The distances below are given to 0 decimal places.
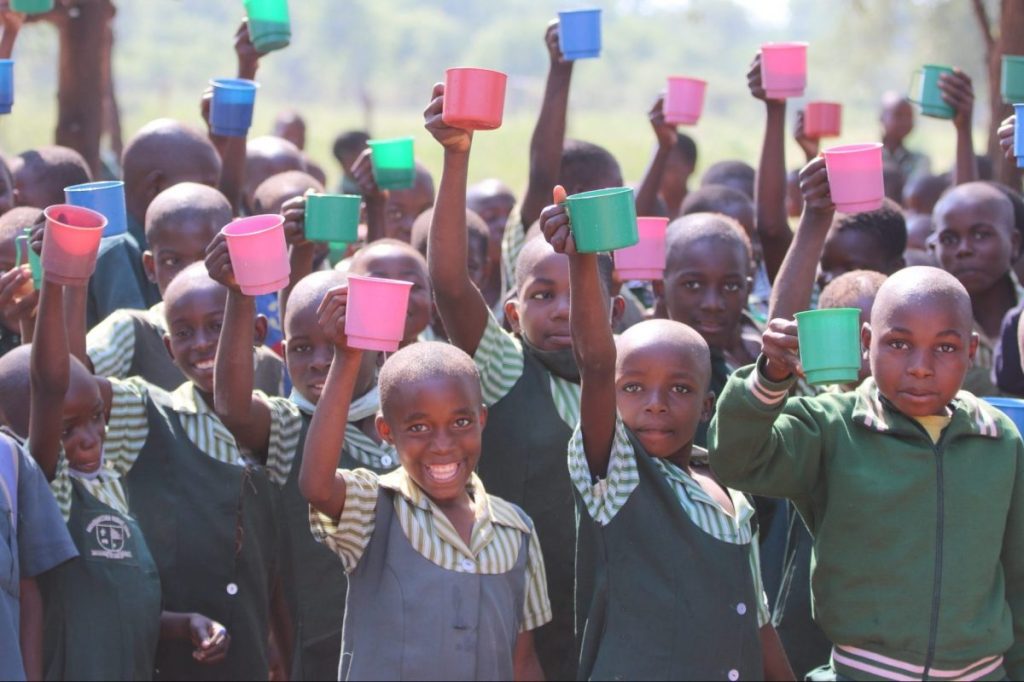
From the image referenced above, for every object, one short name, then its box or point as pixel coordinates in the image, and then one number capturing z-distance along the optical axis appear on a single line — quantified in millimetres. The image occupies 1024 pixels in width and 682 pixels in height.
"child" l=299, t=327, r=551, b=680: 6945
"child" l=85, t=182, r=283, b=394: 8848
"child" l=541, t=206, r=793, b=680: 7328
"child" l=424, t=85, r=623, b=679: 8219
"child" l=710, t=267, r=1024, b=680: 6977
